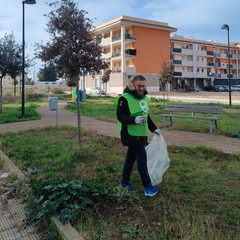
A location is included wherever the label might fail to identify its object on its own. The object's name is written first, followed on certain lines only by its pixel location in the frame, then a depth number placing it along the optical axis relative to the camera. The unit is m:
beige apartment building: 58.13
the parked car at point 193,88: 65.62
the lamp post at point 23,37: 15.53
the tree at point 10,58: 18.91
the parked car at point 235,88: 66.45
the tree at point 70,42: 7.18
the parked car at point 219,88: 66.46
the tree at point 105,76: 48.85
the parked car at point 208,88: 68.11
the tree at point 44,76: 99.68
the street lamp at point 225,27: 23.39
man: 4.20
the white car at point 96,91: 54.17
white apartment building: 73.19
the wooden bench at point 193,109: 9.92
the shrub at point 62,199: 3.66
